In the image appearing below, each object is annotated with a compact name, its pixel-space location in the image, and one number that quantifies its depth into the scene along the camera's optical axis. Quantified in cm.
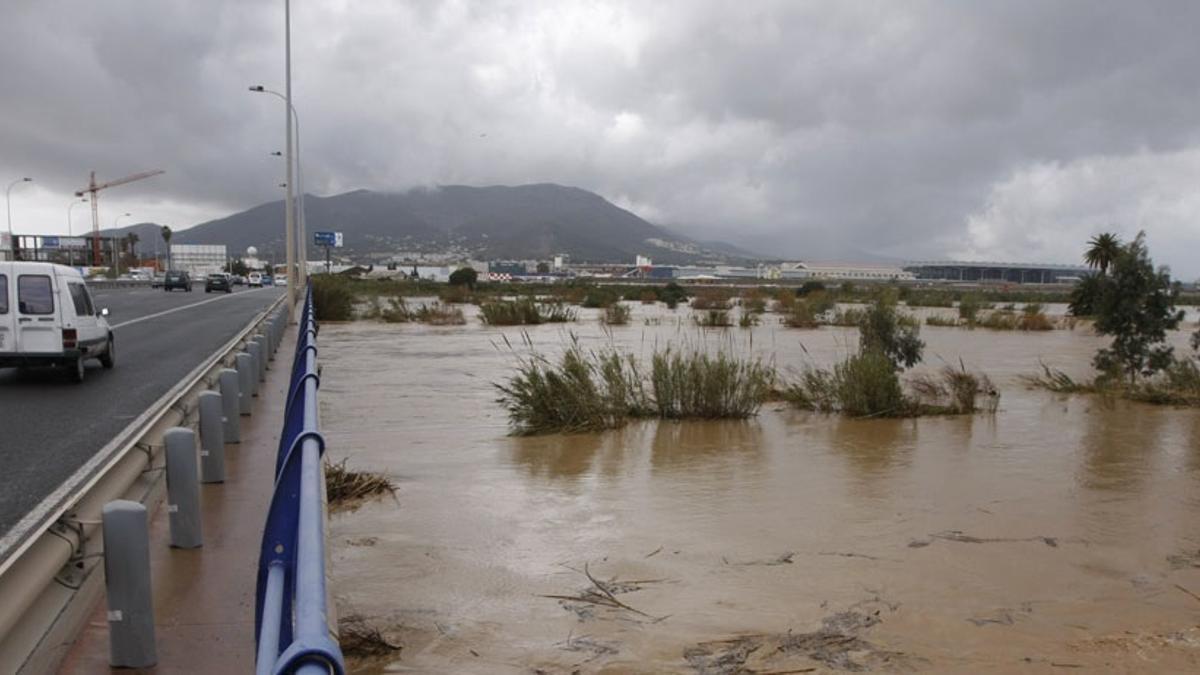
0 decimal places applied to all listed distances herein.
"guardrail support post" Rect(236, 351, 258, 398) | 1087
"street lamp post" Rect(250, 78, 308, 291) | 4575
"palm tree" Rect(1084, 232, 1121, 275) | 7477
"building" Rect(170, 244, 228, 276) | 19088
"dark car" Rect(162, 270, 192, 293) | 6606
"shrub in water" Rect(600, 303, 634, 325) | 3994
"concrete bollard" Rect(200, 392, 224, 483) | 727
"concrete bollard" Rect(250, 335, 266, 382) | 1361
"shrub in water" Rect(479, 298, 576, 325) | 3838
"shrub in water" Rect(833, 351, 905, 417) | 1509
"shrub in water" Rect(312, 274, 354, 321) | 4016
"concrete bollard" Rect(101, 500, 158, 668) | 394
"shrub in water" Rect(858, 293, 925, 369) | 1872
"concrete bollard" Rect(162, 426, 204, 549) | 546
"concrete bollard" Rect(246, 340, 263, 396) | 1220
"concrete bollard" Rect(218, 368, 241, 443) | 900
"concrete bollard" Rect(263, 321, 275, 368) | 1672
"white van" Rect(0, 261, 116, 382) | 1435
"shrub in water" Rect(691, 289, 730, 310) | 5203
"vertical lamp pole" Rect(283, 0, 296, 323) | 3108
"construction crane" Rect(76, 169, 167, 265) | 14962
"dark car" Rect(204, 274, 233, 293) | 6661
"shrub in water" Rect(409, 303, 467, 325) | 3928
